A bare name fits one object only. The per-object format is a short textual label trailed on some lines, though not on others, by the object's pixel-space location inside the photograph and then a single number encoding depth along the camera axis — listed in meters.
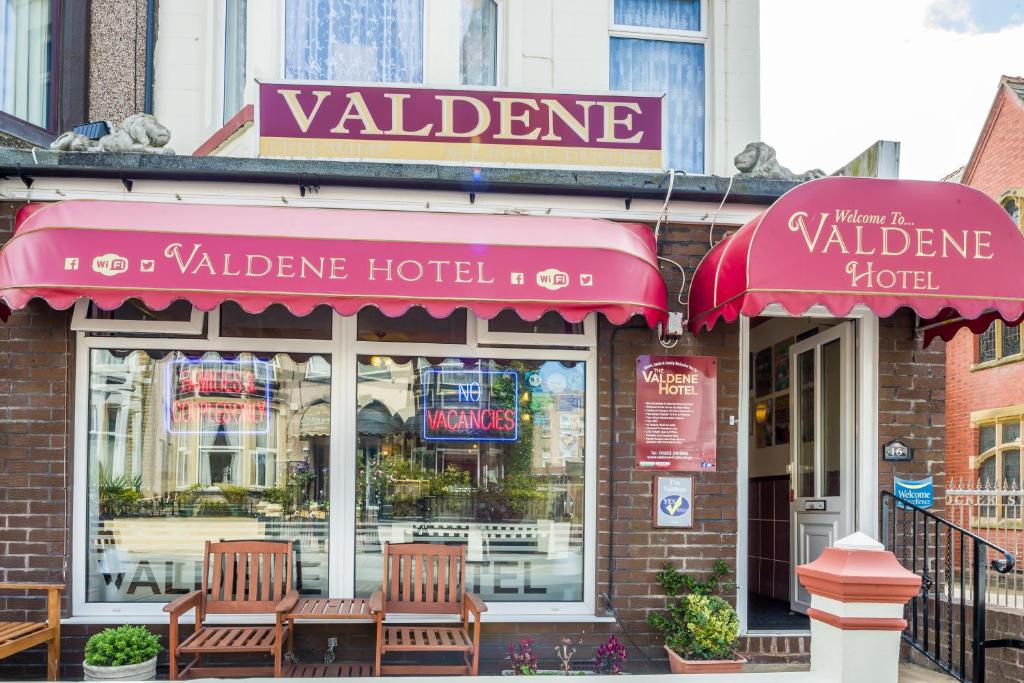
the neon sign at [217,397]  7.09
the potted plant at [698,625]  6.44
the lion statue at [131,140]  6.80
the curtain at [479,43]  8.21
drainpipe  8.47
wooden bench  6.08
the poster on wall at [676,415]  7.09
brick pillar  3.72
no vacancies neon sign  7.23
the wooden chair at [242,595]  6.22
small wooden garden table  6.12
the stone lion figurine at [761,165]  7.21
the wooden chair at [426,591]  6.48
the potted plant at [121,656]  6.02
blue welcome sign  7.15
